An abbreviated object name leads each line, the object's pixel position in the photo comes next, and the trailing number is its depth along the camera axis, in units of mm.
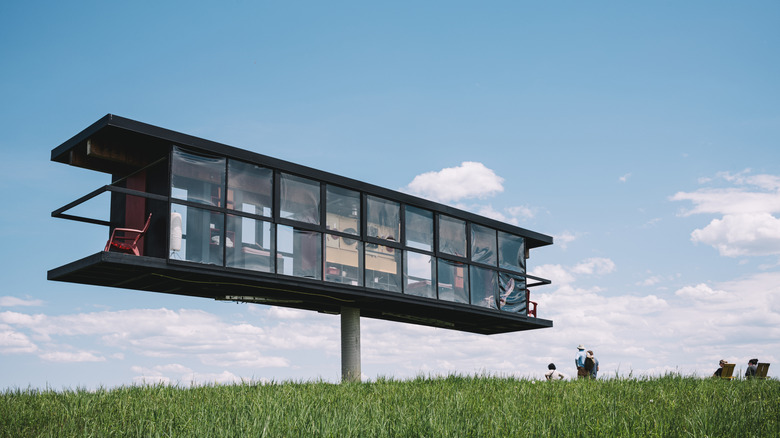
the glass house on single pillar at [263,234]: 14781
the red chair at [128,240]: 14570
